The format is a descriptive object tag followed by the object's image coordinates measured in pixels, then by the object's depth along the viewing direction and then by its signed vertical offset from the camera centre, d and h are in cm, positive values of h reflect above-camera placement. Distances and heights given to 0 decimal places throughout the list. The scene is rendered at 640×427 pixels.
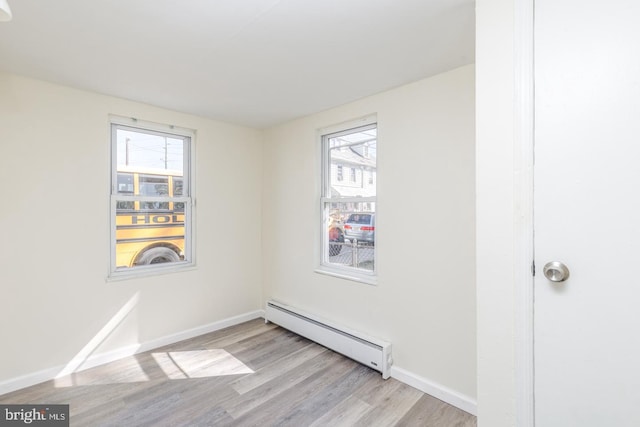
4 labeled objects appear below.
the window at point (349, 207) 277 +6
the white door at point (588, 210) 106 +2
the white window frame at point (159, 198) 272 +15
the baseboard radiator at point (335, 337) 242 -117
